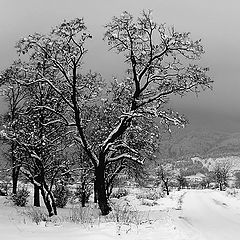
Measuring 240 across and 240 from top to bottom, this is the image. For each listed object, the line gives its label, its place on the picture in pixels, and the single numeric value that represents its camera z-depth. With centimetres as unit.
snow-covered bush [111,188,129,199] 4978
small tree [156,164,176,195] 7021
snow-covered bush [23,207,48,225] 1260
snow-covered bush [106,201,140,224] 1180
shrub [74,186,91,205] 3134
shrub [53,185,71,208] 2859
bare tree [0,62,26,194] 1723
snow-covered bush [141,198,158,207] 3526
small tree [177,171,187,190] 10422
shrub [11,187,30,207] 2782
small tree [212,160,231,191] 9588
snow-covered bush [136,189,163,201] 4858
